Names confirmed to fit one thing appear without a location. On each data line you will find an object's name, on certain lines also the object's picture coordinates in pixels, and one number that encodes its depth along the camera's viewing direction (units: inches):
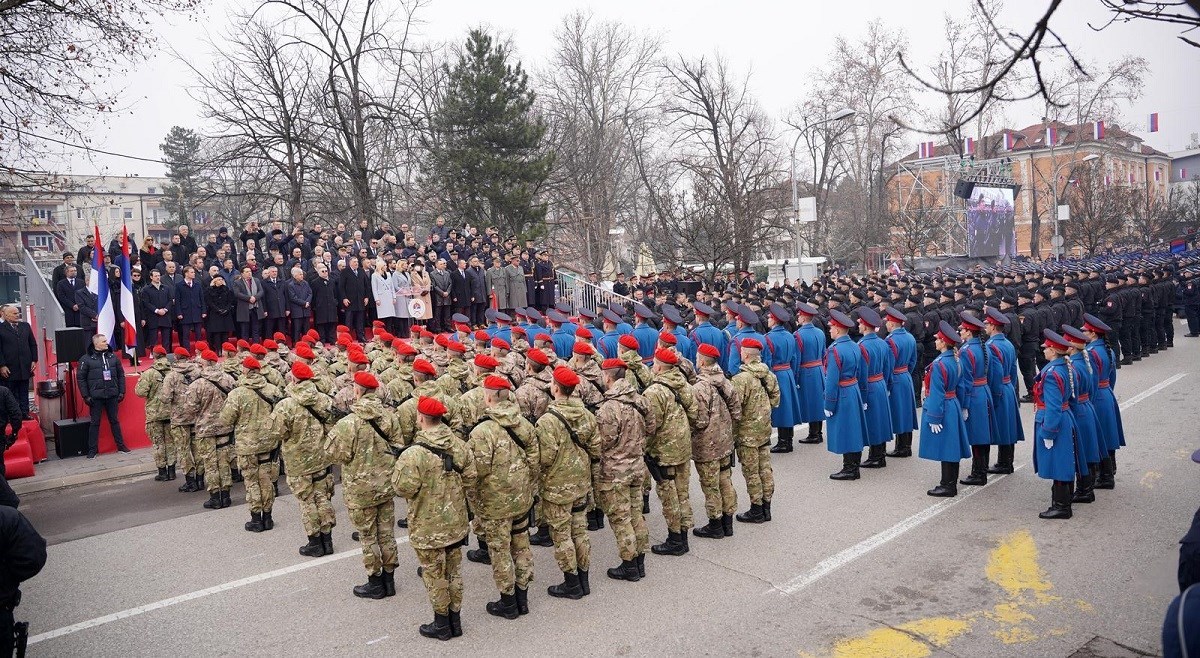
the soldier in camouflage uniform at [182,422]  420.2
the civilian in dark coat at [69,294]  565.3
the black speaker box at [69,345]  497.4
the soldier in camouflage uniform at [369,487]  261.7
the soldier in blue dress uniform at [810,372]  448.1
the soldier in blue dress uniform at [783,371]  435.5
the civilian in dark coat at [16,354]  490.6
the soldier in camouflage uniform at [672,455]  286.0
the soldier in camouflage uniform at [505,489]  236.7
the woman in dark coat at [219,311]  599.5
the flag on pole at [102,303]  518.6
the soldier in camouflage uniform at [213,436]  384.2
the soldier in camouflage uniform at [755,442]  315.0
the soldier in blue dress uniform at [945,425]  339.9
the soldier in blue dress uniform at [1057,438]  303.4
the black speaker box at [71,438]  493.4
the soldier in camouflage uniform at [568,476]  249.0
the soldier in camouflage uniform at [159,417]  437.1
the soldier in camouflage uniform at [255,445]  336.8
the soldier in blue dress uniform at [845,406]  373.1
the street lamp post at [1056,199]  1557.3
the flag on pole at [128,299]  540.7
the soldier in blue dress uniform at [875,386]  388.8
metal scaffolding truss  1514.5
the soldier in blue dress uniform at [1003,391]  361.6
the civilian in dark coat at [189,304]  602.9
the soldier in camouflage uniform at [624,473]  264.4
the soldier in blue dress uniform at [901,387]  411.5
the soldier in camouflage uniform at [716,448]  295.7
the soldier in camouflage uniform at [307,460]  301.1
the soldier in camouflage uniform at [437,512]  225.8
